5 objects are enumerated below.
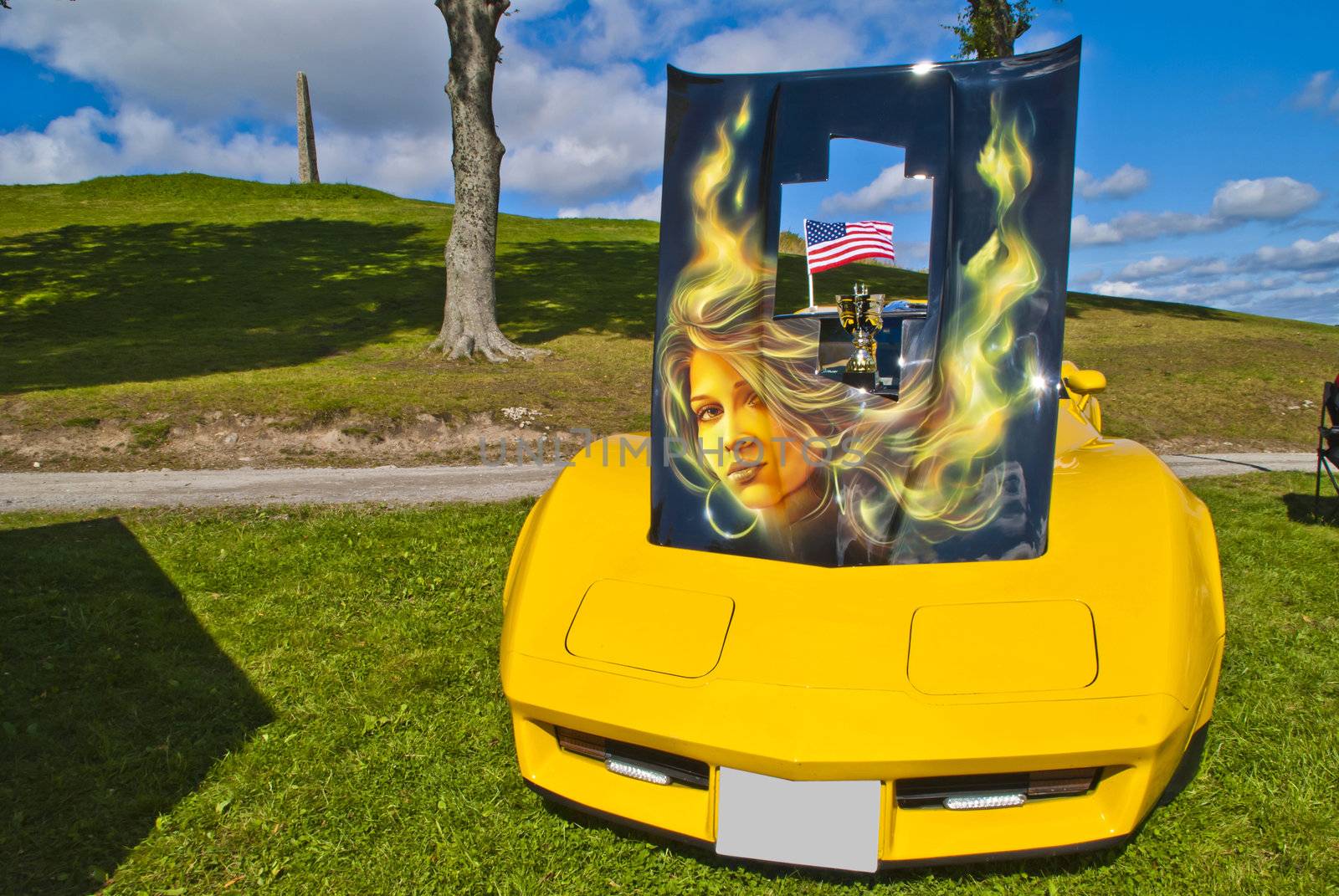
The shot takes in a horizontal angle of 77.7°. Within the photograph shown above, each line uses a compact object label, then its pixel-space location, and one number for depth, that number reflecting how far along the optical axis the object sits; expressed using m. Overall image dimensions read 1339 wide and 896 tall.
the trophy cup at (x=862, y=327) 2.79
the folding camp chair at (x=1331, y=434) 5.23
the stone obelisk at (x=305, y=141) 36.59
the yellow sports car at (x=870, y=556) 1.89
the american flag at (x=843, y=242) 3.18
